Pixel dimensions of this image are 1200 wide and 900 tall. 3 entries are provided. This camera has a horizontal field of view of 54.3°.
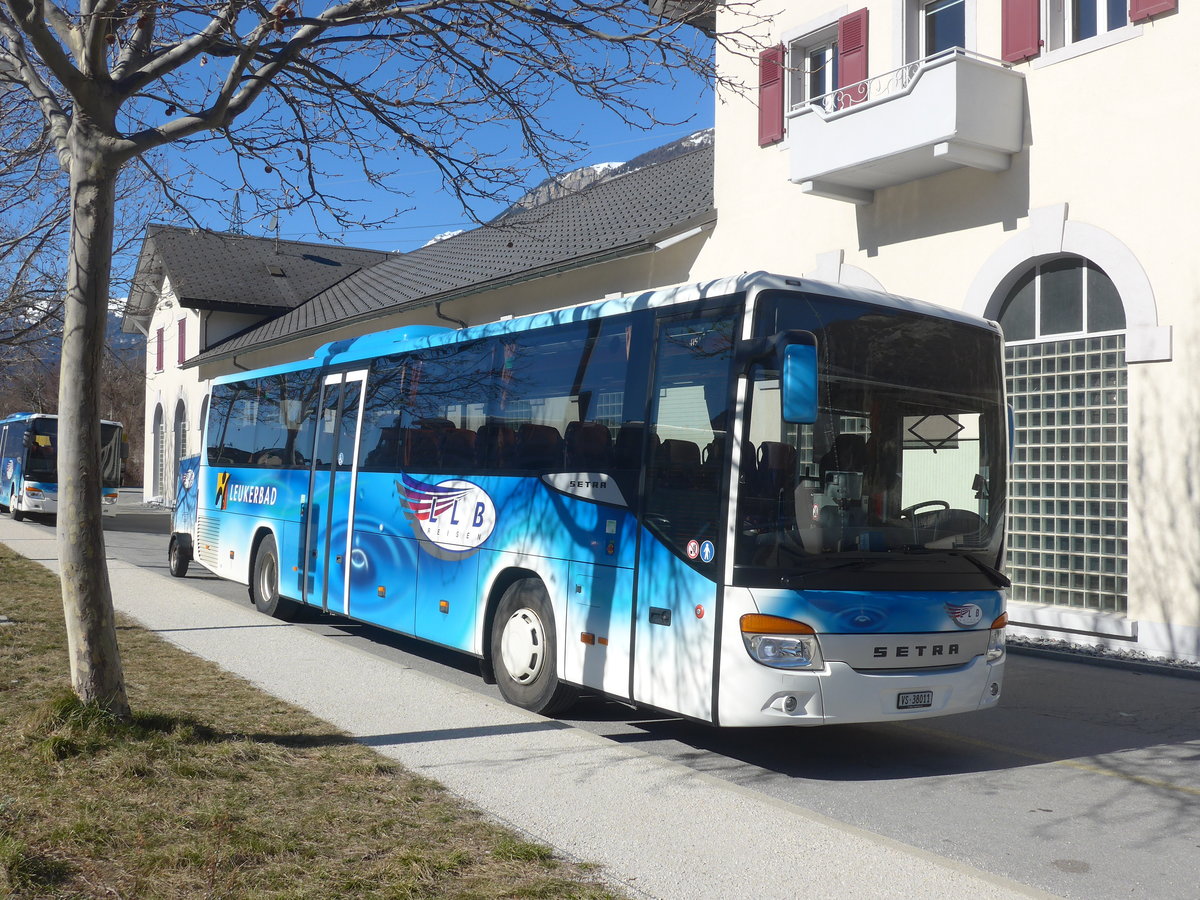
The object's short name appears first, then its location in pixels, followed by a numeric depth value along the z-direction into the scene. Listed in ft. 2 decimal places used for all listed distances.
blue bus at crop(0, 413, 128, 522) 105.50
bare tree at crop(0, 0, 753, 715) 21.03
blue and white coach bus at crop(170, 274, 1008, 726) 20.86
